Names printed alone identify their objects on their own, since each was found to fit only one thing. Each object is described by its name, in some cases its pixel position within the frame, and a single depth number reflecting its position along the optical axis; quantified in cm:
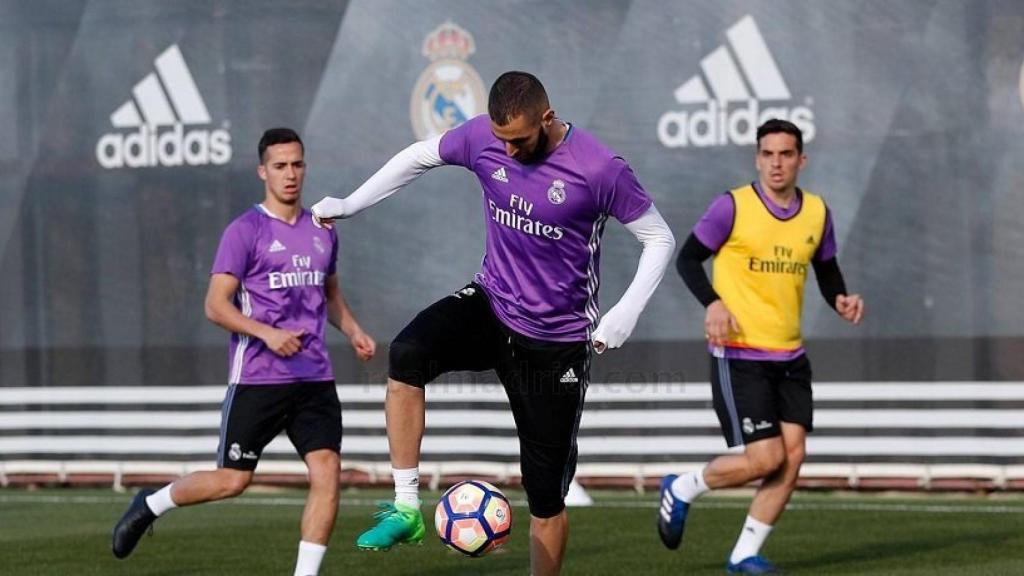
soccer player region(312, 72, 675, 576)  1553
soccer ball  1583
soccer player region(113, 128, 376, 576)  1934
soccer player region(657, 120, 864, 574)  2045
